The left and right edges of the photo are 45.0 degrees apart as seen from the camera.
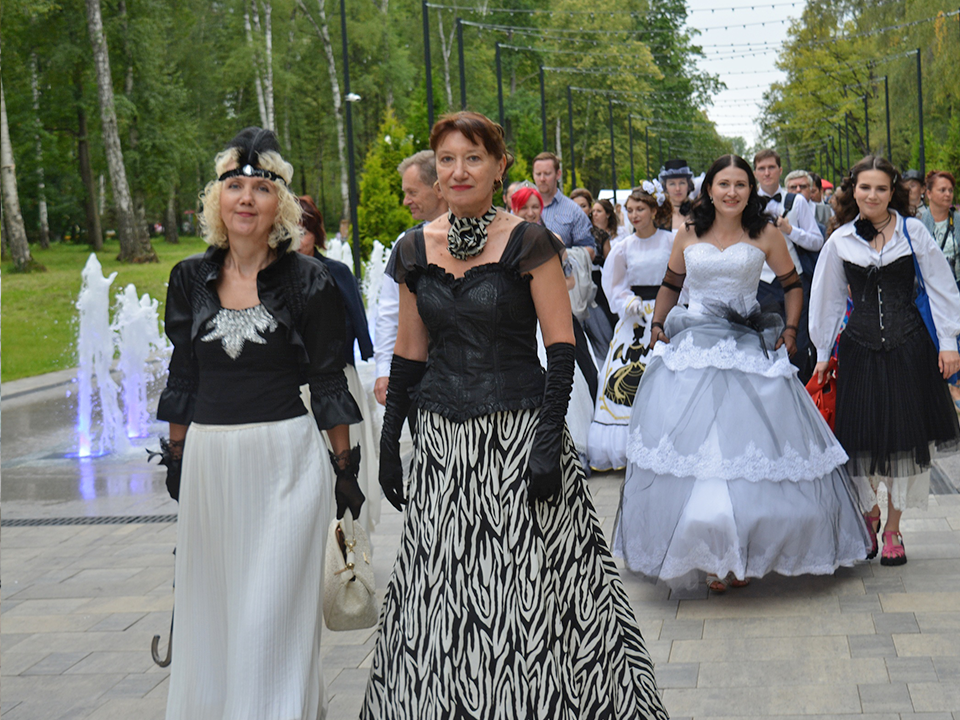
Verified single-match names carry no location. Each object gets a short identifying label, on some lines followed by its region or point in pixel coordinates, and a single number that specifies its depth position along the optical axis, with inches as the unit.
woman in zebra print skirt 137.6
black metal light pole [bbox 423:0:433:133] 816.9
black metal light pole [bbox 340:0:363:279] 839.6
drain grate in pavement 330.6
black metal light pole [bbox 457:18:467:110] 921.4
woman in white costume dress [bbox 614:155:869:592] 218.4
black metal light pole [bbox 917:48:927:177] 1348.9
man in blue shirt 370.6
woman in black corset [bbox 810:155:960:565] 239.1
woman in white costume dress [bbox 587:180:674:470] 350.0
